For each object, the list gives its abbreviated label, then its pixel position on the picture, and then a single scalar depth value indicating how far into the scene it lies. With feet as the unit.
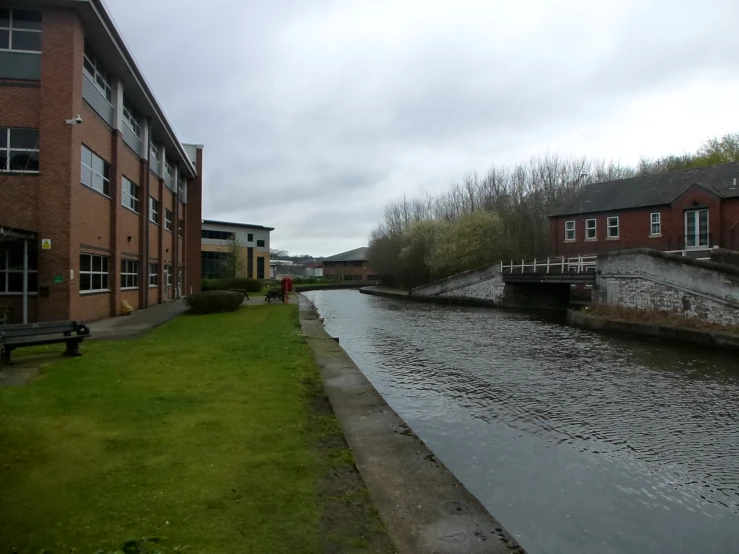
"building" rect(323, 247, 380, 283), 315.80
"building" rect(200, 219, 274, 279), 217.97
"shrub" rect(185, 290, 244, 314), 71.10
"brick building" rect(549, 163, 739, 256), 91.35
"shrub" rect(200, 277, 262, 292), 142.61
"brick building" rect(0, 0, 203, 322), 48.80
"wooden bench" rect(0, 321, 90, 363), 29.17
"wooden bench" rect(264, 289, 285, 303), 102.27
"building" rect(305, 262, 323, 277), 381.81
